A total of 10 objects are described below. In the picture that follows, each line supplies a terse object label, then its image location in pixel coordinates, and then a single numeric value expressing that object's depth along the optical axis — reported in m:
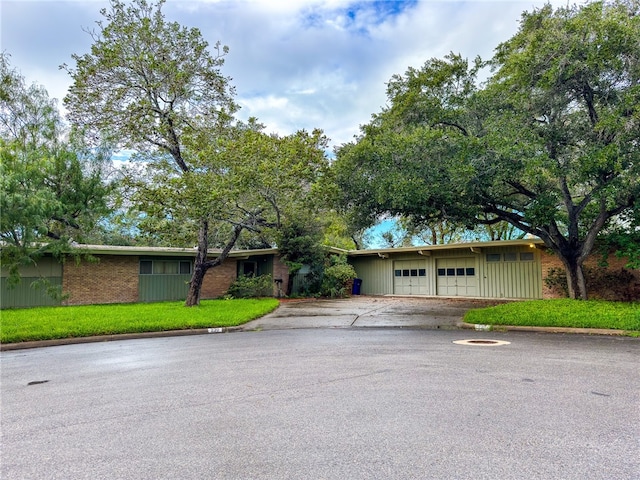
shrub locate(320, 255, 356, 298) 21.48
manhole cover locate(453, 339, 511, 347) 7.94
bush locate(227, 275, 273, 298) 20.05
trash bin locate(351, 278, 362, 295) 24.25
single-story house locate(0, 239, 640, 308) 16.56
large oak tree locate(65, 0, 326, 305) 12.20
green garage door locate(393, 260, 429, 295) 22.28
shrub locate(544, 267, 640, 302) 14.68
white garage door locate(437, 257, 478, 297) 20.20
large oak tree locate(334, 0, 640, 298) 9.70
